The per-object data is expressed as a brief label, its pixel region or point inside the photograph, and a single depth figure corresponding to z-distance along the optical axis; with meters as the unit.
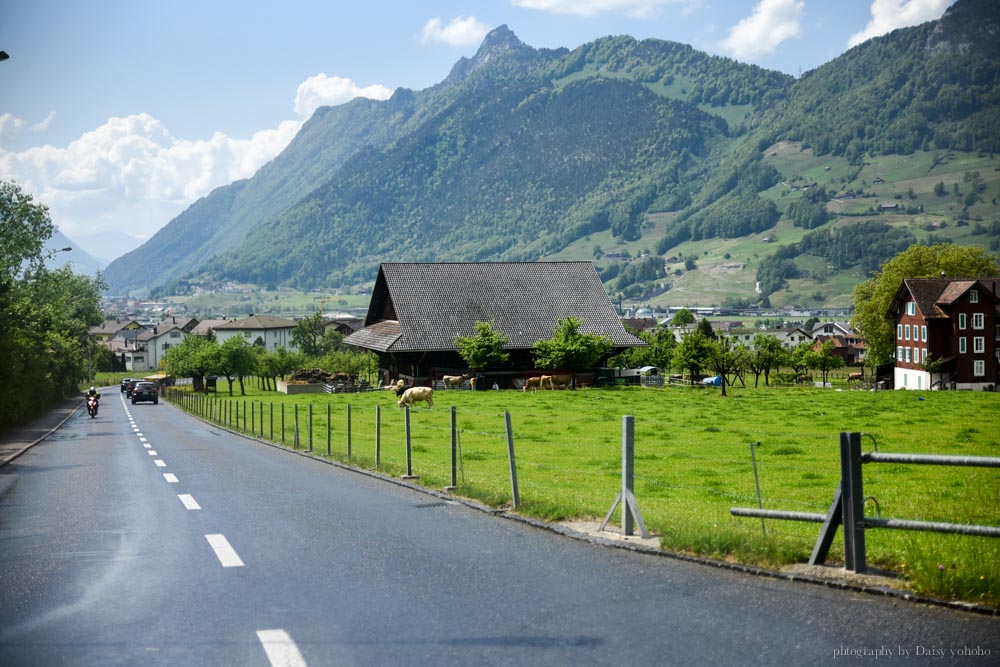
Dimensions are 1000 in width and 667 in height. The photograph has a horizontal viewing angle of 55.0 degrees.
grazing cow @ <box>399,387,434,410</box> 46.91
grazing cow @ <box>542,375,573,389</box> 67.56
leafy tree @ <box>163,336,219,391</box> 88.06
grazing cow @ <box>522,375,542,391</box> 67.19
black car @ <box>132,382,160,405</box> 76.81
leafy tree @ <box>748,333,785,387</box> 87.94
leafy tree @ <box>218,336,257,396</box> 88.56
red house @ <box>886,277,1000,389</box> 80.62
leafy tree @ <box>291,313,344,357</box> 152.79
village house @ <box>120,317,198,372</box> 197.25
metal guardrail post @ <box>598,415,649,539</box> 10.62
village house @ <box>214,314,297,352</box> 192.38
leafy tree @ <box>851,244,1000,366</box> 90.69
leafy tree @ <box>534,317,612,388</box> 71.50
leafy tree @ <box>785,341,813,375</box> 104.50
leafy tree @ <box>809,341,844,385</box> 102.61
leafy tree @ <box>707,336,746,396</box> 68.44
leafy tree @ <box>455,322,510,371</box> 71.94
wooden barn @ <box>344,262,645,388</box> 77.56
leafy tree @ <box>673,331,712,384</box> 77.75
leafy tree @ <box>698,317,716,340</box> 164.44
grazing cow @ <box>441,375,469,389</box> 71.62
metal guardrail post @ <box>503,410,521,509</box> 12.92
